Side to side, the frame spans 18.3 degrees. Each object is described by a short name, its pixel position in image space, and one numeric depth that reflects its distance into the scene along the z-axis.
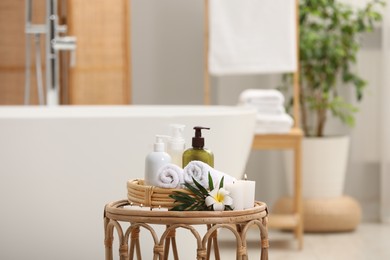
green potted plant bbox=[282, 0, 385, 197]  6.31
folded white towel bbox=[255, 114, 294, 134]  5.72
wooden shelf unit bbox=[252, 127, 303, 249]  5.75
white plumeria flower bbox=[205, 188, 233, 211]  3.14
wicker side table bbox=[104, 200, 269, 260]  3.11
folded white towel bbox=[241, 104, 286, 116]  5.75
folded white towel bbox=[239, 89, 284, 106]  5.73
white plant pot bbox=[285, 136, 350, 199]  6.30
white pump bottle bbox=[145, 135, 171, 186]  3.27
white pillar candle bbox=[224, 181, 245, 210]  3.16
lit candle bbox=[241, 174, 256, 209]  3.20
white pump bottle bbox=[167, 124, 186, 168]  3.38
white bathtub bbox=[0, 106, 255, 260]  4.08
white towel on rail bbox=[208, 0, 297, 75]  6.01
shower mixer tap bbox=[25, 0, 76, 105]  5.41
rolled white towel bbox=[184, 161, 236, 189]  3.19
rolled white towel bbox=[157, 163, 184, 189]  3.23
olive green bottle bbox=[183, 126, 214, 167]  3.29
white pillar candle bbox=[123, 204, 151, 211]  3.29
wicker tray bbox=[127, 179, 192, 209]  3.23
